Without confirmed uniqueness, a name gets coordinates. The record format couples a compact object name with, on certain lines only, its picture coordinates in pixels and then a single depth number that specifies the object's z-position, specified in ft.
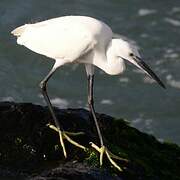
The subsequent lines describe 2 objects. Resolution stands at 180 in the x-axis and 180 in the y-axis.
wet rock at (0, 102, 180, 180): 34.53
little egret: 37.76
